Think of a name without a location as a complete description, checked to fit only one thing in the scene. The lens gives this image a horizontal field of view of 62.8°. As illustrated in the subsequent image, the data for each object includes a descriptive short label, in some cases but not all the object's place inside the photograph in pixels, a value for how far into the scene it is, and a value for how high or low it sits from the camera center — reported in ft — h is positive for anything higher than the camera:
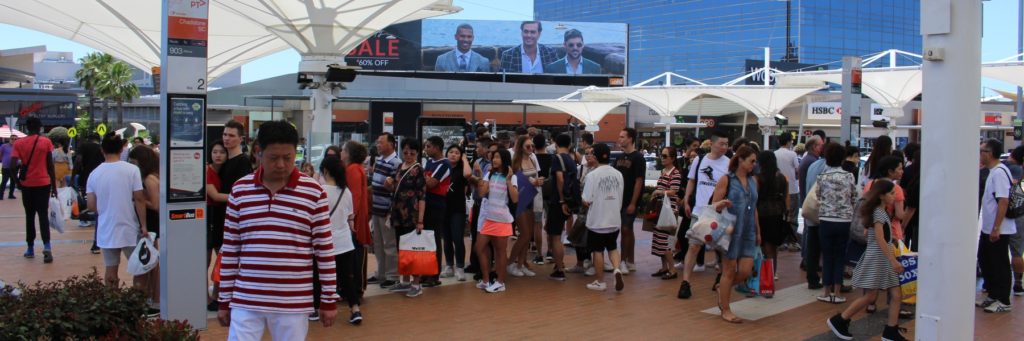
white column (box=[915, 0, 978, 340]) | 16.43 +0.00
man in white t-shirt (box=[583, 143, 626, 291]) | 29.19 -1.65
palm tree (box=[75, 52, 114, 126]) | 197.47 +19.97
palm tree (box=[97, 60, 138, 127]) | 193.67 +16.51
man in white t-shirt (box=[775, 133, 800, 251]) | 37.32 -0.02
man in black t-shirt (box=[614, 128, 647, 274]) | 32.37 -0.35
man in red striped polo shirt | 12.94 -1.36
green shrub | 13.96 -2.81
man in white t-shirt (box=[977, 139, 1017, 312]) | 26.55 -2.41
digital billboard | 243.81 +33.72
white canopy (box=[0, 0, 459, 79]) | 56.59 +10.98
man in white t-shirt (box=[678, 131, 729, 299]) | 29.91 -0.25
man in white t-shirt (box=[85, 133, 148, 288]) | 23.29 -1.46
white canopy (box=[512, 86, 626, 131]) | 148.97 +9.99
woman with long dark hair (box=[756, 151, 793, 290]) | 28.55 -1.23
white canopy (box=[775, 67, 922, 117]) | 92.94 +9.63
